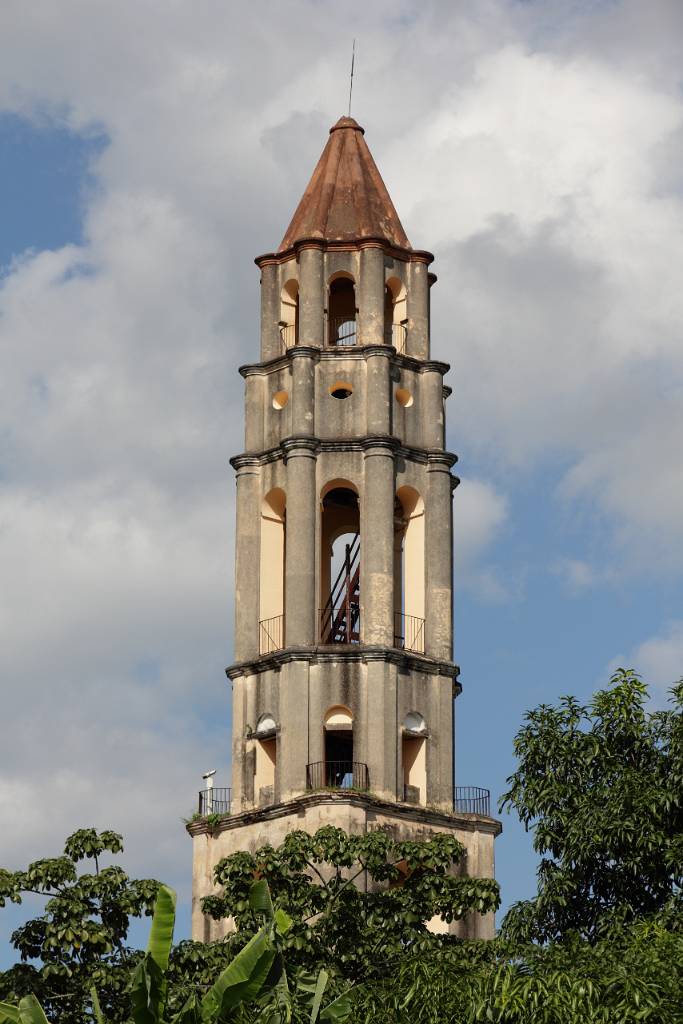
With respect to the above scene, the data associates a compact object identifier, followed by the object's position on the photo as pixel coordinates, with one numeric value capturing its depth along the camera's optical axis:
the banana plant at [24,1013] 38.59
